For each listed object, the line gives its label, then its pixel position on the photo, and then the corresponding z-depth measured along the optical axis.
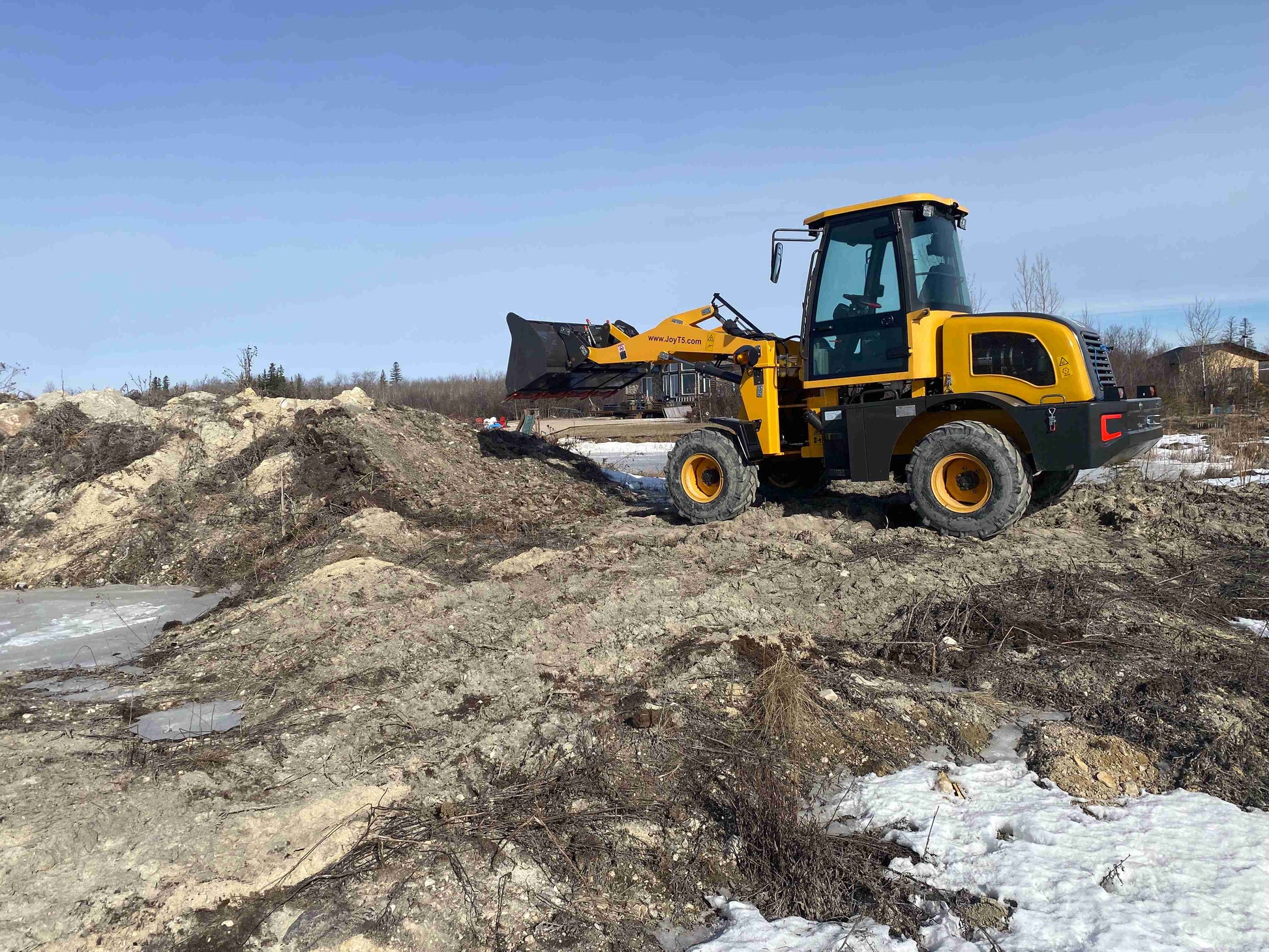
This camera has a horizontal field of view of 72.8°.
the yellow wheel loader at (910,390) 7.29
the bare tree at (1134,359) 31.15
